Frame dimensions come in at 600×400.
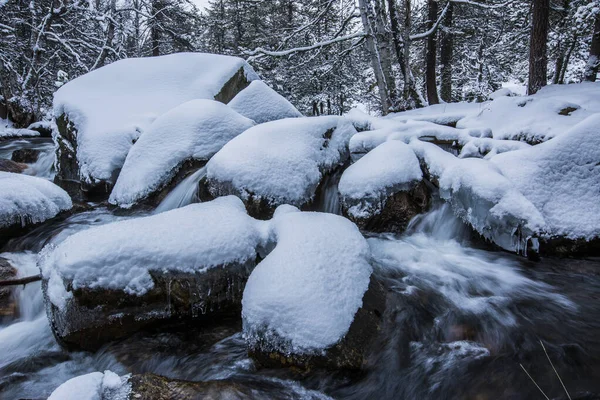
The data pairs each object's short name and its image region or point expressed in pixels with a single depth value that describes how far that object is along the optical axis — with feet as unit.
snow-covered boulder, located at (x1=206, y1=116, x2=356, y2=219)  14.32
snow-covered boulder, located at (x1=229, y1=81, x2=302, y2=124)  24.01
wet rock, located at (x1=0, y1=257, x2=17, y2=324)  11.11
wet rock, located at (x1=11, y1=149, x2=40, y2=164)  28.55
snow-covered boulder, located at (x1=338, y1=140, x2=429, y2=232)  14.24
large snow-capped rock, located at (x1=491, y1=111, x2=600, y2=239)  11.55
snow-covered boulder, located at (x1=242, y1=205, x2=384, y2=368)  7.62
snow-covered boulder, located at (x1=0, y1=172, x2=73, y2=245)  15.02
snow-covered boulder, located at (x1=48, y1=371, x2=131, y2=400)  5.12
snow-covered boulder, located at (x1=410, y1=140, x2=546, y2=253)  11.50
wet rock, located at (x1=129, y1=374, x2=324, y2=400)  5.79
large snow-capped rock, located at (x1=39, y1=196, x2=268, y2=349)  8.98
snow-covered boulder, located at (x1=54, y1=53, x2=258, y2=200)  20.39
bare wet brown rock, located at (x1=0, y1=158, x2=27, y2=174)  24.32
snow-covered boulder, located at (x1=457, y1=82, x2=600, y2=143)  16.80
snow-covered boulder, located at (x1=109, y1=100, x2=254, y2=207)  17.40
